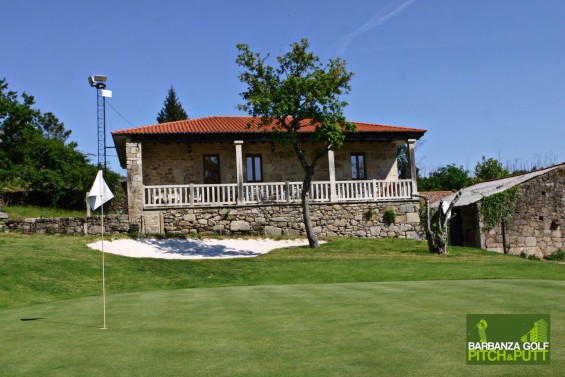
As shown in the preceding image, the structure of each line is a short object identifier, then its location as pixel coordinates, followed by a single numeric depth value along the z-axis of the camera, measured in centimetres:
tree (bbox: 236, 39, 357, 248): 2038
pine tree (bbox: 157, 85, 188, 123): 5691
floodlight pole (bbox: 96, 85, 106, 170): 3157
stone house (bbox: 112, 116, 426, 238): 2375
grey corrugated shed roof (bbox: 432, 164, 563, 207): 2436
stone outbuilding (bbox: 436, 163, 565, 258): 2388
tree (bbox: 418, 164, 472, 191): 4131
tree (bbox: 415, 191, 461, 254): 2009
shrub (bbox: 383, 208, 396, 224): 2473
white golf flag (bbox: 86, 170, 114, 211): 890
